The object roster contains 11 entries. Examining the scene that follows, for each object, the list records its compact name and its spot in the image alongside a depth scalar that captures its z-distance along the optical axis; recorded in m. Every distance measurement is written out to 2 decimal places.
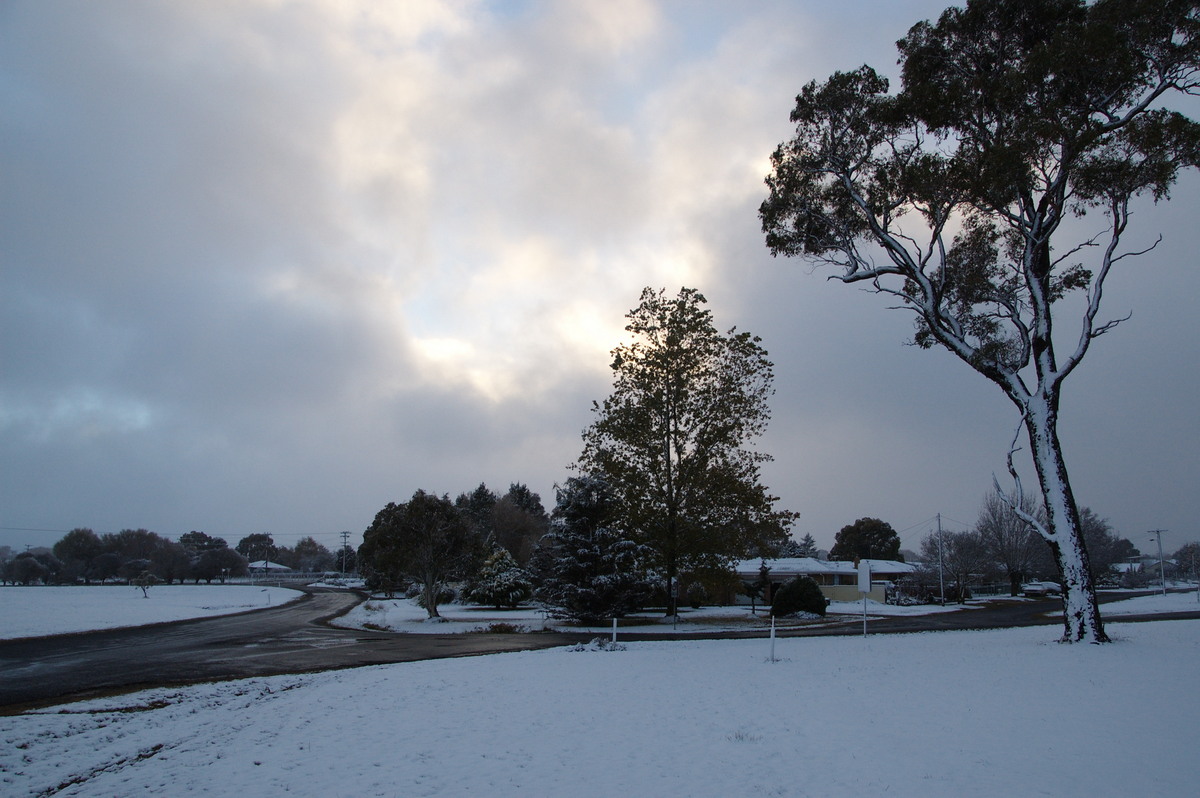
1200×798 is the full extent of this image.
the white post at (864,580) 24.18
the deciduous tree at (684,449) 29.41
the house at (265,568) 136.62
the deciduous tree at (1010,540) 63.16
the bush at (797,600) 33.75
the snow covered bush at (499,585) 41.34
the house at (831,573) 52.23
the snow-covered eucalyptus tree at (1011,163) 16.75
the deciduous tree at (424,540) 32.56
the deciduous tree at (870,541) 96.56
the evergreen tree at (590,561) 28.70
